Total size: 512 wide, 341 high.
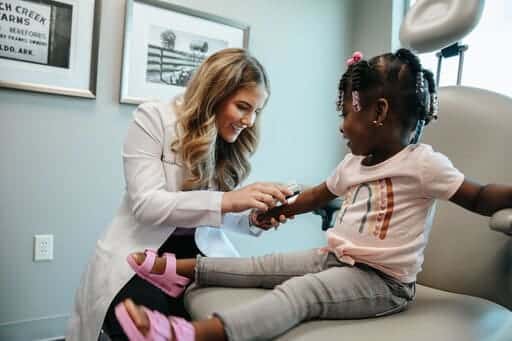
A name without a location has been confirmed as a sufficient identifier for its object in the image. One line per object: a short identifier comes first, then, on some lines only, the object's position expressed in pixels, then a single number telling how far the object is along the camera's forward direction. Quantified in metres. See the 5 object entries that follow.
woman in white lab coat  0.92
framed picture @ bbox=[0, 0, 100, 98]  1.48
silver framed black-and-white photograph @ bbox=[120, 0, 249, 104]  1.69
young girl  0.69
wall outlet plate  1.55
